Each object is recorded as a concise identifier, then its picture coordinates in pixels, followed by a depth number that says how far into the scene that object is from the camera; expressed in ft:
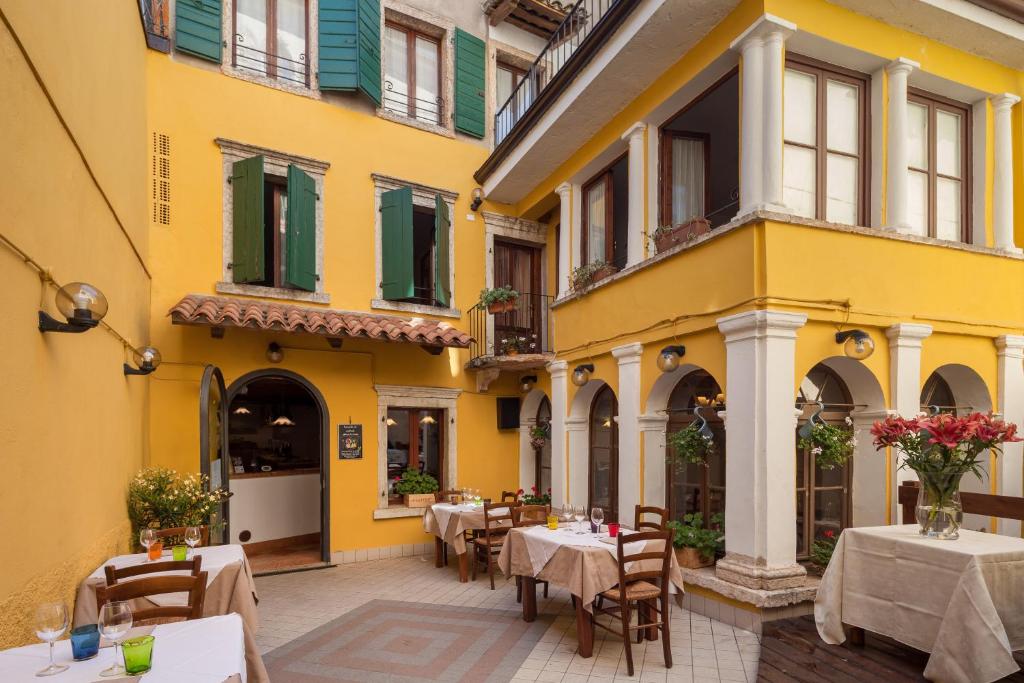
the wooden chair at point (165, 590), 11.31
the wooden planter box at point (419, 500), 31.60
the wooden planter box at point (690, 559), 21.24
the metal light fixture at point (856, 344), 19.31
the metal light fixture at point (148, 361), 19.85
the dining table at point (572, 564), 16.83
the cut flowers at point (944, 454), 14.87
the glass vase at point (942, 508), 15.16
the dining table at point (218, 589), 13.44
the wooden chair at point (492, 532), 24.54
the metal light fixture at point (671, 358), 22.52
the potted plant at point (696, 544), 21.21
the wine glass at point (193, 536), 15.97
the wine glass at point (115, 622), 8.69
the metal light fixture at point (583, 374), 28.73
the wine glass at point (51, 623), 8.19
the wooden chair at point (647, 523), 19.46
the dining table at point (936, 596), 13.23
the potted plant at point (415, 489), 31.68
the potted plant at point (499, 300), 31.99
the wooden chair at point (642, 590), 16.02
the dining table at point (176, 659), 8.36
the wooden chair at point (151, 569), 12.53
